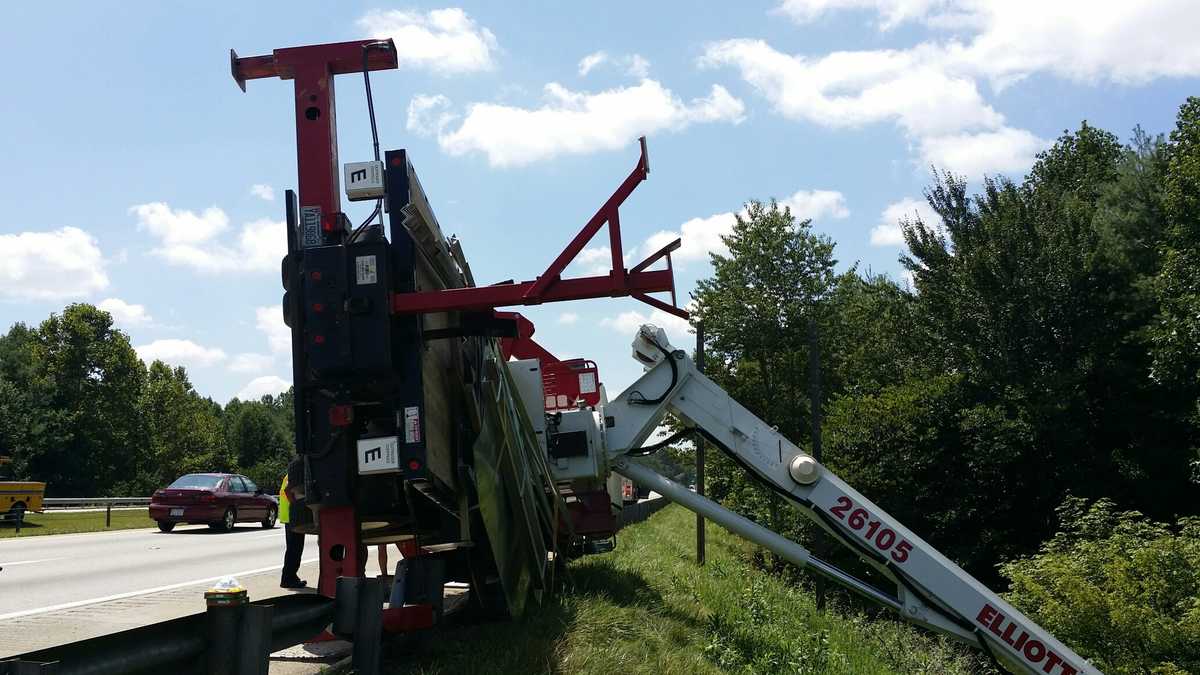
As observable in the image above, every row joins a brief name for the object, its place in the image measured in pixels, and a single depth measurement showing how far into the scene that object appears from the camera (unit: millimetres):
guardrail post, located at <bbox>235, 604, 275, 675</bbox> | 3633
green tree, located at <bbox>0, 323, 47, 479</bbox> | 47781
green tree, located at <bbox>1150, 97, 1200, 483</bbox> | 25500
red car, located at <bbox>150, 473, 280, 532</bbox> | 21828
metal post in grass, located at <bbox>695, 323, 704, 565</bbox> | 24109
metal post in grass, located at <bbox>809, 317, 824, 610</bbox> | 22188
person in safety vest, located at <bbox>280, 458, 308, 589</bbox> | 10359
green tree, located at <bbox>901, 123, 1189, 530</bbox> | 30500
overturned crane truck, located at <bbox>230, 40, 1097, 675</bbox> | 5430
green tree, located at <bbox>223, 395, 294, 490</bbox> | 90500
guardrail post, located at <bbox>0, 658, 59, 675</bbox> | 2812
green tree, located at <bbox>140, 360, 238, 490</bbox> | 63781
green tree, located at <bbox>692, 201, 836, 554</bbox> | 44375
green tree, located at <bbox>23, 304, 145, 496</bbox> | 56062
